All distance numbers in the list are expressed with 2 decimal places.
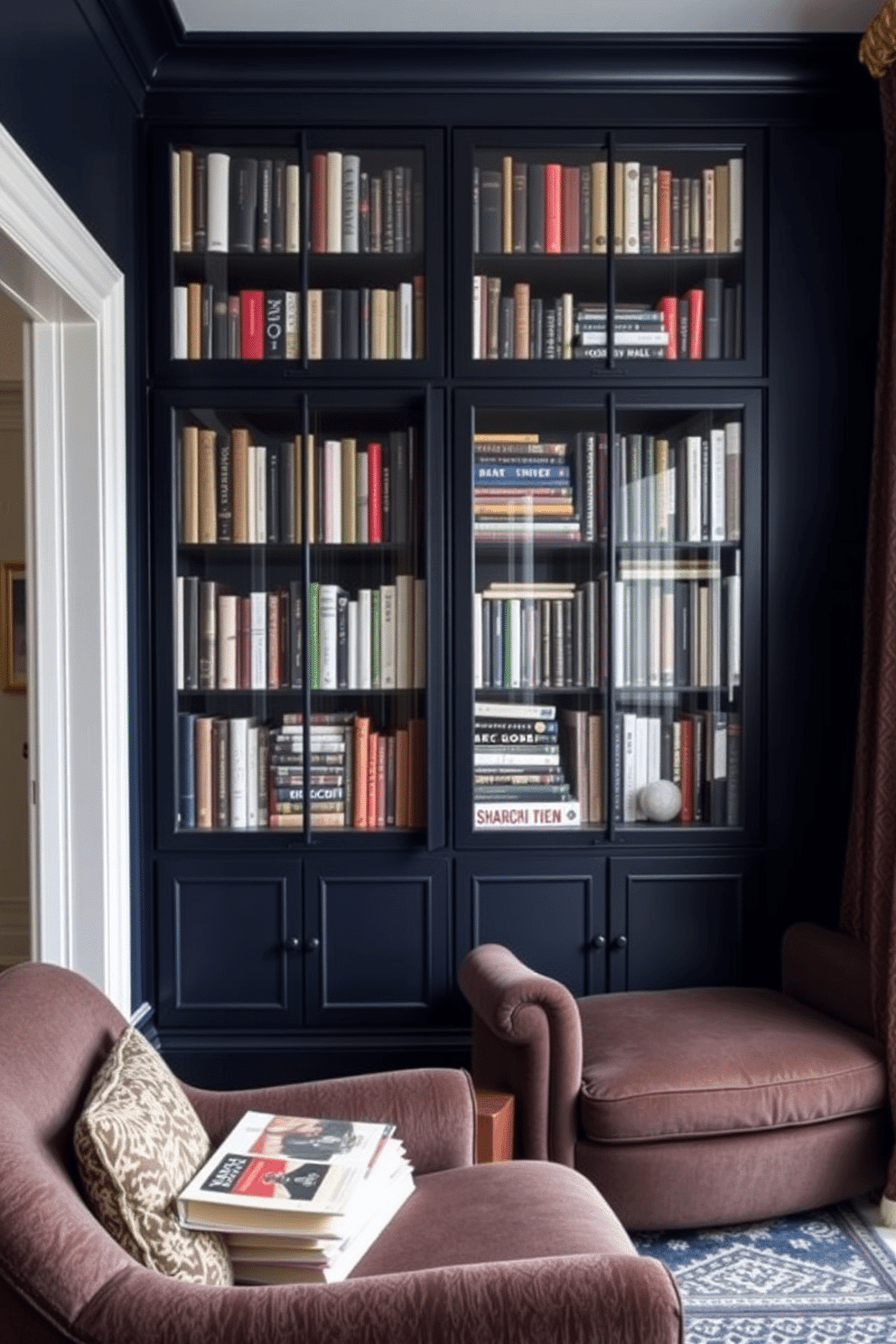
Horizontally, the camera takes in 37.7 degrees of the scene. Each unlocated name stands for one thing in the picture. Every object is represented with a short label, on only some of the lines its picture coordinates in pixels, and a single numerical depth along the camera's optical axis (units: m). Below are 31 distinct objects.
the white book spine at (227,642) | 3.71
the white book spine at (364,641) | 3.72
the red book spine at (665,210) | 3.69
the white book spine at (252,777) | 3.71
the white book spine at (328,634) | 3.71
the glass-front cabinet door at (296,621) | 3.69
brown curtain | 3.18
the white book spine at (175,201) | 3.65
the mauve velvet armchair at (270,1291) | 1.55
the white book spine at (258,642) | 3.71
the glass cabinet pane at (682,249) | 3.68
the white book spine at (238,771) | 3.71
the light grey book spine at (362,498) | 3.70
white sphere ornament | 3.71
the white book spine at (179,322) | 3.64
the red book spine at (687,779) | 3.72
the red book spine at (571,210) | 3.68
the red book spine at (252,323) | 3.66
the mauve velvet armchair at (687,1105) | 2.91
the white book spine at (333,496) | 3.70
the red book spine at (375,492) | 3.70
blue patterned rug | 2.57
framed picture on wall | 5.46
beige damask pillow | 1.74
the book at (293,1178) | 1.83
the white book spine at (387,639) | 3.72
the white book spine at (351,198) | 3.67
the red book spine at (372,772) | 3.72
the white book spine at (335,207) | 3.67
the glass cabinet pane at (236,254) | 3.66
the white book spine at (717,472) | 3.71
